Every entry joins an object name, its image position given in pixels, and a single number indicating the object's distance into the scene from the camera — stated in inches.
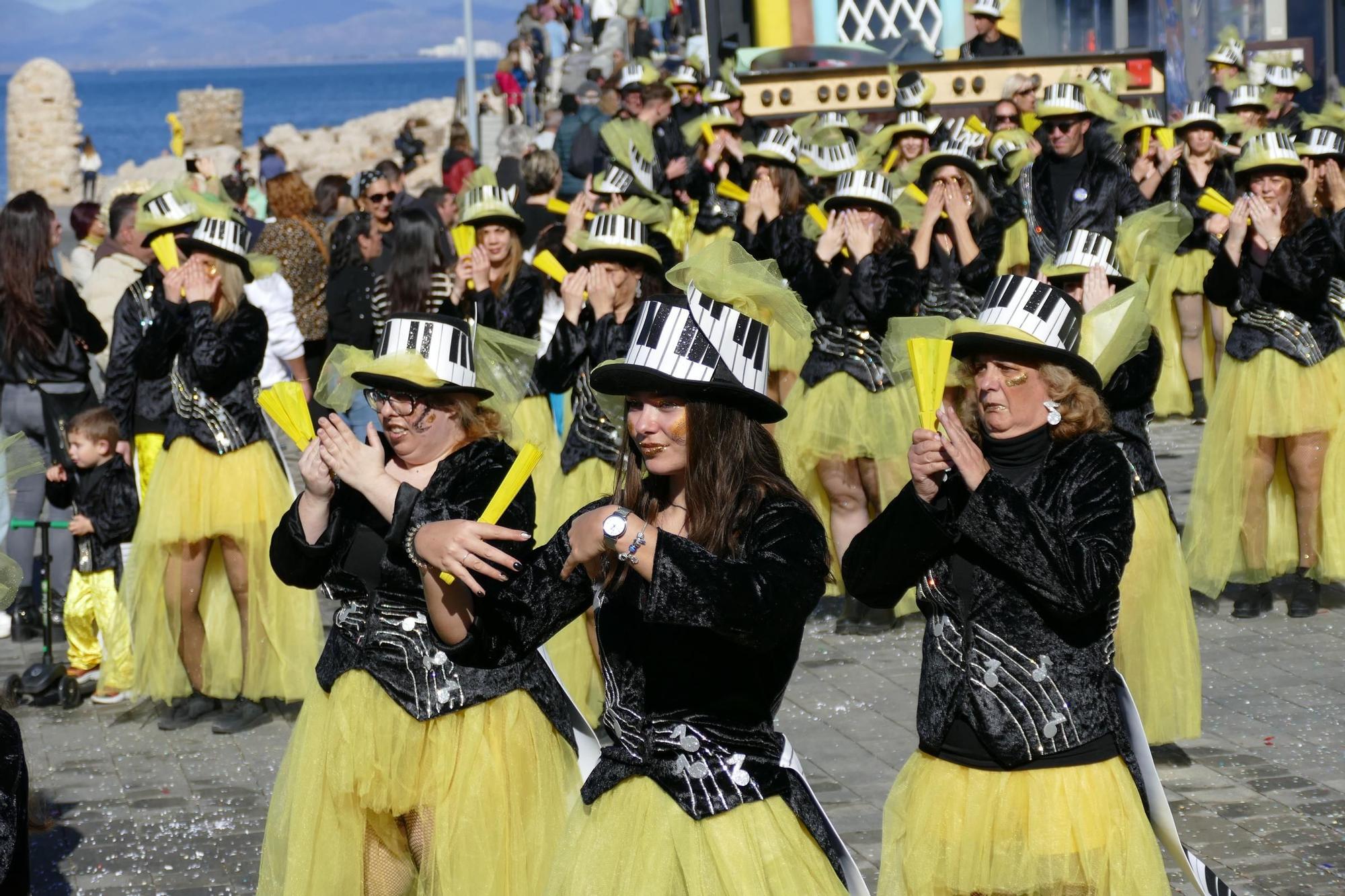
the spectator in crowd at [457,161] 786.8
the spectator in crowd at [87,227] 543.5
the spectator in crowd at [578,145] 698.8
